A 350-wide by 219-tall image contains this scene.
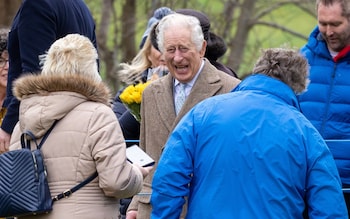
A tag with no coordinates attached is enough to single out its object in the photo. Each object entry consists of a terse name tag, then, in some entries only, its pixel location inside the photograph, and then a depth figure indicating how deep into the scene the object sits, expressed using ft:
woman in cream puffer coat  38.93
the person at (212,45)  48.39
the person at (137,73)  51.67
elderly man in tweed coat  43.70
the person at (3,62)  50.96
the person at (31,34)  44.52
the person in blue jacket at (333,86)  44.65
